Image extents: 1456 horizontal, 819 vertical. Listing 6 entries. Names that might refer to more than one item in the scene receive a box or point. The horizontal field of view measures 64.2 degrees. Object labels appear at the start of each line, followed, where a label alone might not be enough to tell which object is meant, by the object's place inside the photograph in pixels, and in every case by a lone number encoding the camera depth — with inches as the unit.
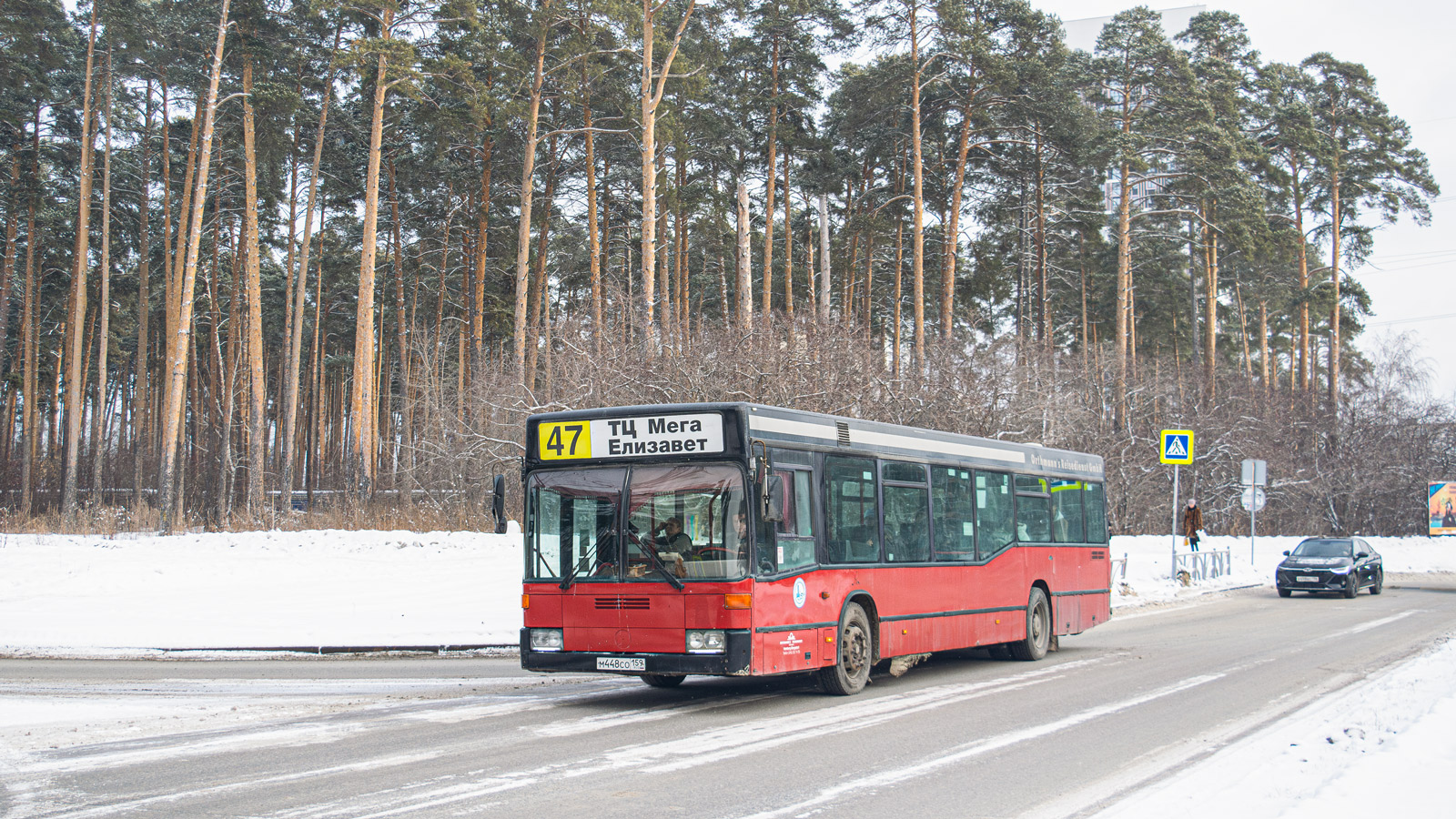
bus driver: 415.8
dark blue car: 1108.5
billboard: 1656.0
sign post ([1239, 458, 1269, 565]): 1290.6
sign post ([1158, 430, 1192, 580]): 1026.7
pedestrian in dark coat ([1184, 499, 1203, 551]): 1289.4
